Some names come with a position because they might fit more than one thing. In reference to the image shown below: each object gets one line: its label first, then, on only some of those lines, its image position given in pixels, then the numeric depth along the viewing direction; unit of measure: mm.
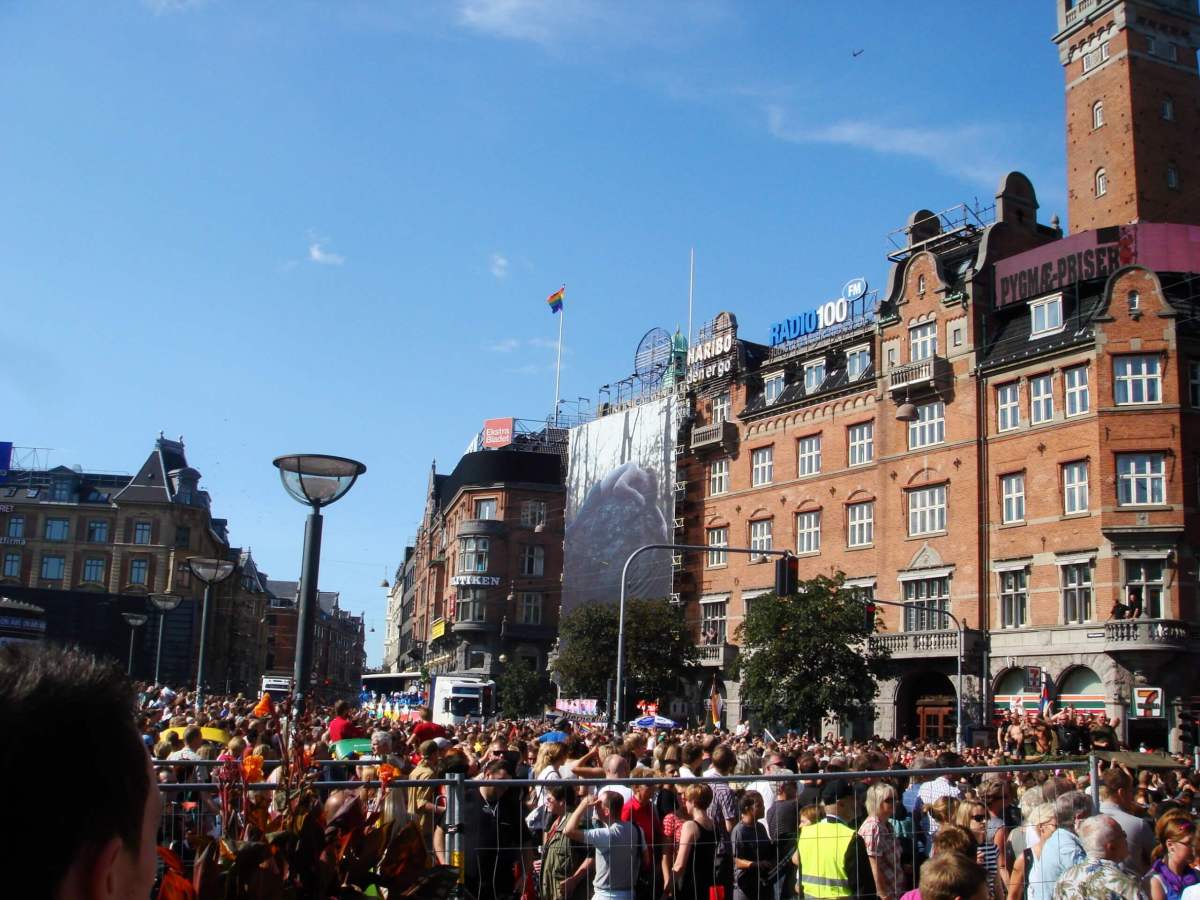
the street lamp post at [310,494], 11445
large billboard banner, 56688
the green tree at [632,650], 49406
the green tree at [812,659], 38500
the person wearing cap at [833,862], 7945
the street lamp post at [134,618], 42366
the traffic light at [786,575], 28062
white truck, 53500
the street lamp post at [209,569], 24500
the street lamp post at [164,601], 35719
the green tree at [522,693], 63406
